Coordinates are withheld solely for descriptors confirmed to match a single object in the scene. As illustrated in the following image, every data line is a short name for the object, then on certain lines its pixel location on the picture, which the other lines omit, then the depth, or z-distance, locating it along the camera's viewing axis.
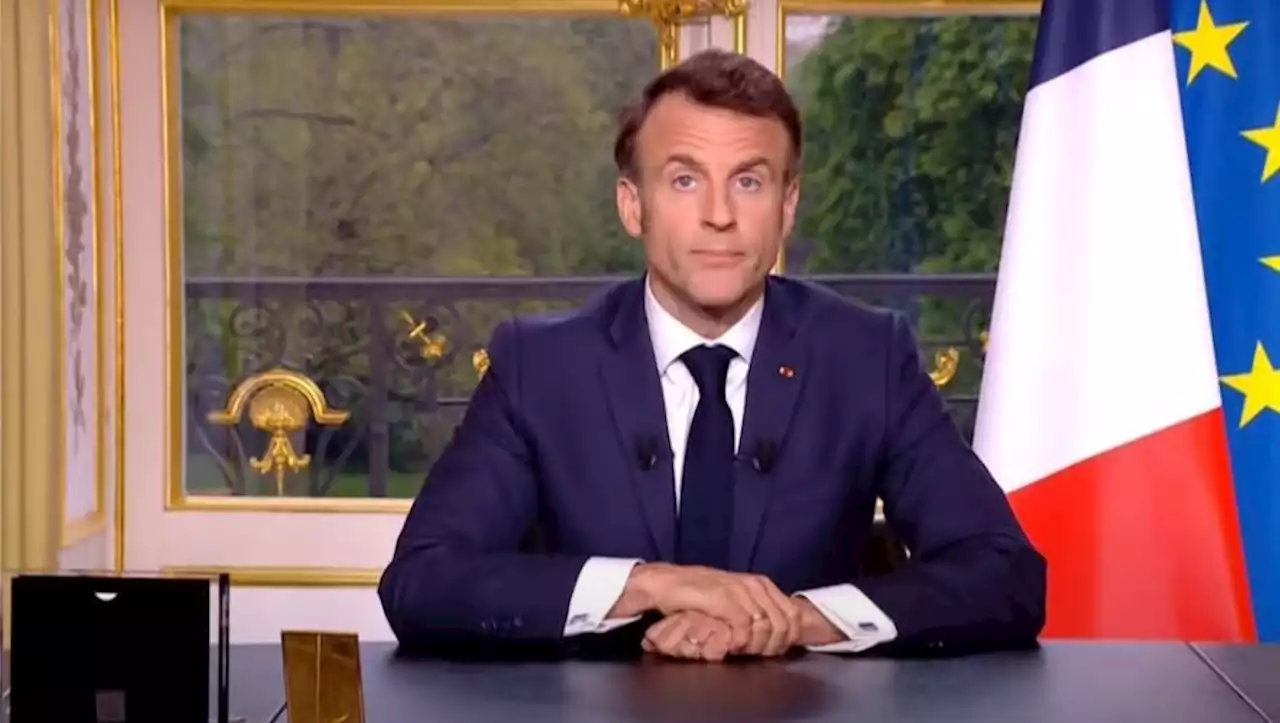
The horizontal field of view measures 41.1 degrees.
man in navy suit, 2.15
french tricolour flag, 2.87
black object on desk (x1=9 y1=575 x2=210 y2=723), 1.39
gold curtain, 3.36
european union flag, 2.84
